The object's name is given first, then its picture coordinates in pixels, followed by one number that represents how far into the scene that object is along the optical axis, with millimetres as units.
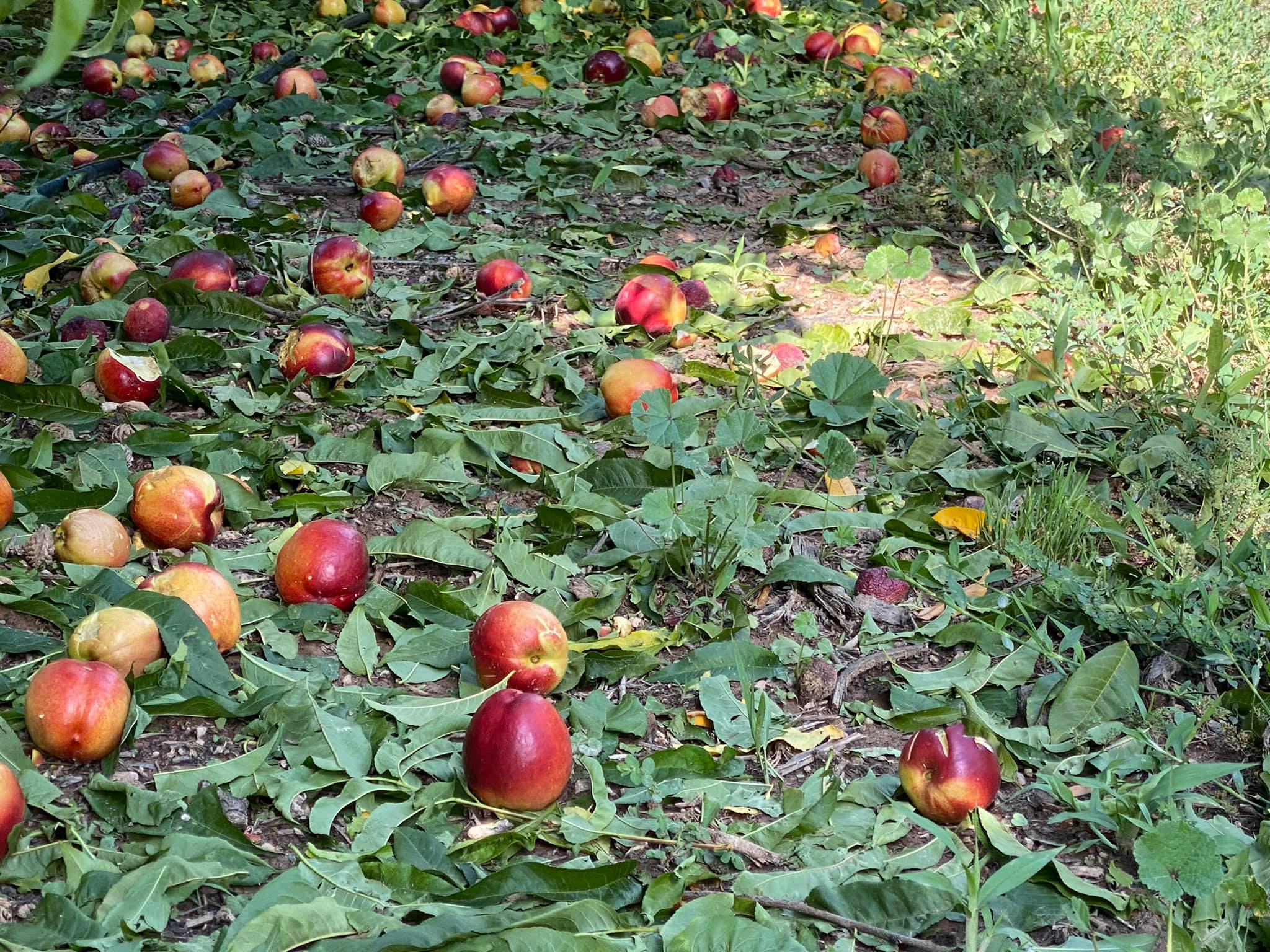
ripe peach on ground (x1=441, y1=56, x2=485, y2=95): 5887
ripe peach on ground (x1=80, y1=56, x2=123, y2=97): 5773
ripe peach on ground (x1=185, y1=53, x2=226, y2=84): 5953
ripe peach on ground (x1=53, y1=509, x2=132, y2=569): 2547
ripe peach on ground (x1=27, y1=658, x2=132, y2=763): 2059
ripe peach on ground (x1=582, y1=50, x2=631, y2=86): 6082
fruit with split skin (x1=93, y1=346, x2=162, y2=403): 3270
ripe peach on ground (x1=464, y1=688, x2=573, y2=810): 2016
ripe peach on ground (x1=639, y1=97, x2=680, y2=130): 5547
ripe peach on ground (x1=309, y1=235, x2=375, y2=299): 3953
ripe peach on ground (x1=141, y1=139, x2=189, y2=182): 4812
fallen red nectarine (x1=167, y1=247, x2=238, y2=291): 3803
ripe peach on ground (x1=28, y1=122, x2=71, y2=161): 5141
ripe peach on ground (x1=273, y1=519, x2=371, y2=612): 2543
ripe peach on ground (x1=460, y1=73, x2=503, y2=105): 5801
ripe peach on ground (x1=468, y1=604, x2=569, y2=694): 2281
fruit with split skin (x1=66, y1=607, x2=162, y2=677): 2215
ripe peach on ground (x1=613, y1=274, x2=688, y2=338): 3795
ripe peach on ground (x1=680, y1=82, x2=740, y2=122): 5641
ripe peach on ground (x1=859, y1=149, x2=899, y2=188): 5000
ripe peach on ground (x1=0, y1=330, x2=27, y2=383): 3172
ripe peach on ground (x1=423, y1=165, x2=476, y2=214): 4688
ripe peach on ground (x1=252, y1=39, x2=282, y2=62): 6227
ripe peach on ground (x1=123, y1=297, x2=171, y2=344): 3570
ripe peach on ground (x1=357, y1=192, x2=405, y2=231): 4539
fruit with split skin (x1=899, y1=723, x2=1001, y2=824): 2049
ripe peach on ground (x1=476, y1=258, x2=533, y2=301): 4031
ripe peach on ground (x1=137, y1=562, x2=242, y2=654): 2371
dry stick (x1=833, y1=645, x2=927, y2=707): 2434
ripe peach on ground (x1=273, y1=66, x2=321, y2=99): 5699
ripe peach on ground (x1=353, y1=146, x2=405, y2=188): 4750
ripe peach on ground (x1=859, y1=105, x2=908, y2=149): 5332
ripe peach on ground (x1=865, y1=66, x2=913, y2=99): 5812
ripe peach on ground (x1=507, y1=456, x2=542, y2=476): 3131
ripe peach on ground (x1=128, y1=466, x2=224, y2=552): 2623
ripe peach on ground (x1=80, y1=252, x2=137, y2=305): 3832
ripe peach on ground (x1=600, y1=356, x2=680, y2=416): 3301
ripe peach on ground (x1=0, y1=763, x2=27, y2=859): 1843
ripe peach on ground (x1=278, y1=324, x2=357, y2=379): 3453
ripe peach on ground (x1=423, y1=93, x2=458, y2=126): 5590
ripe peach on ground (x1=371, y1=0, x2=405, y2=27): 6711
